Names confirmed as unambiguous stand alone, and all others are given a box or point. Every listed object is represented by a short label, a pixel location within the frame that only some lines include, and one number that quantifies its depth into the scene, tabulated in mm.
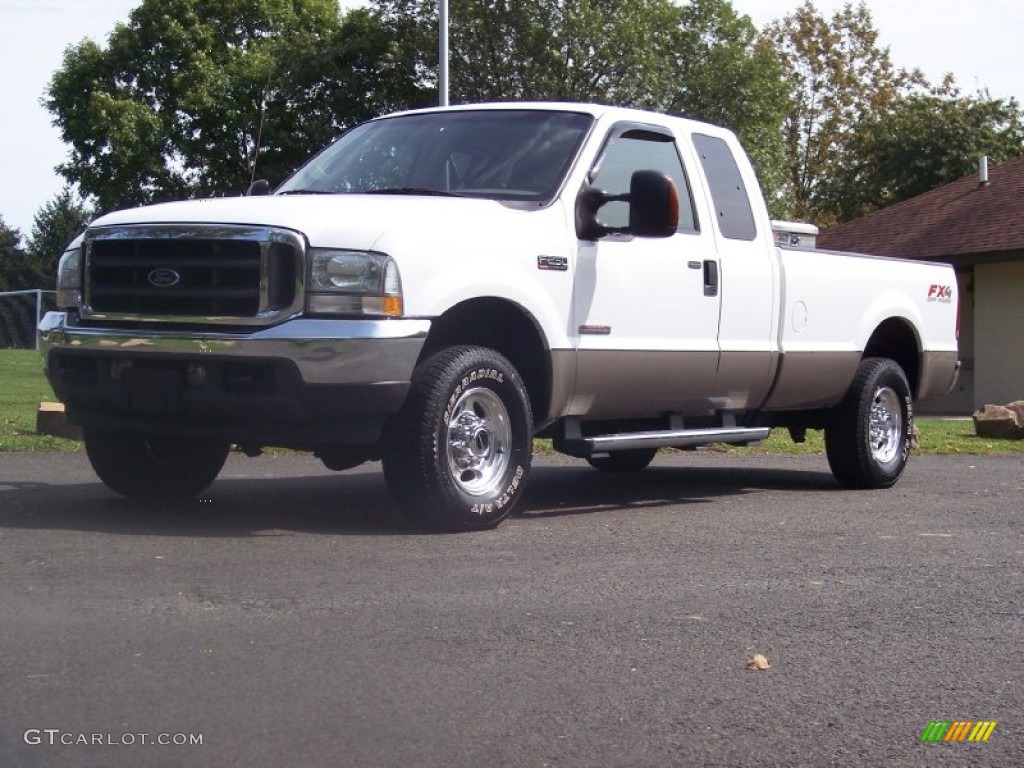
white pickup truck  6867
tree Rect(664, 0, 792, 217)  37906
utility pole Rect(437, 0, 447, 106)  23656
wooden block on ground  12078
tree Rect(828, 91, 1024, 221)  44094
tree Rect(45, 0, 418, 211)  43094
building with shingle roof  25906
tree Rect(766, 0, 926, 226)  53125
